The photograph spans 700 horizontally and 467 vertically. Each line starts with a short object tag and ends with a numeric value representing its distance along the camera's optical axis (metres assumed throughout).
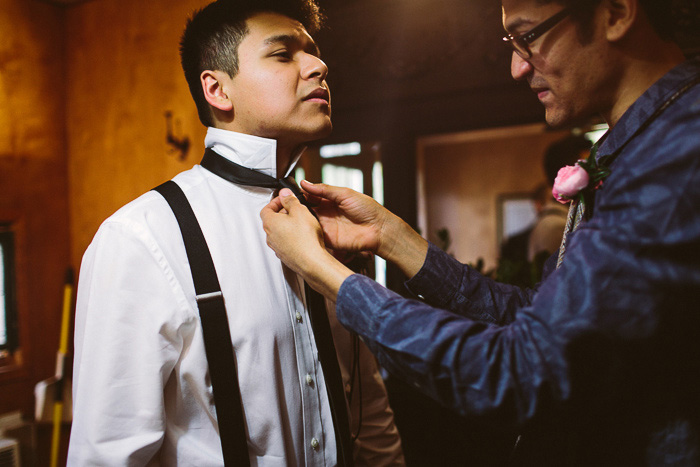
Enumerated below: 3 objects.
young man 1.01
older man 0.70
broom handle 2.75
